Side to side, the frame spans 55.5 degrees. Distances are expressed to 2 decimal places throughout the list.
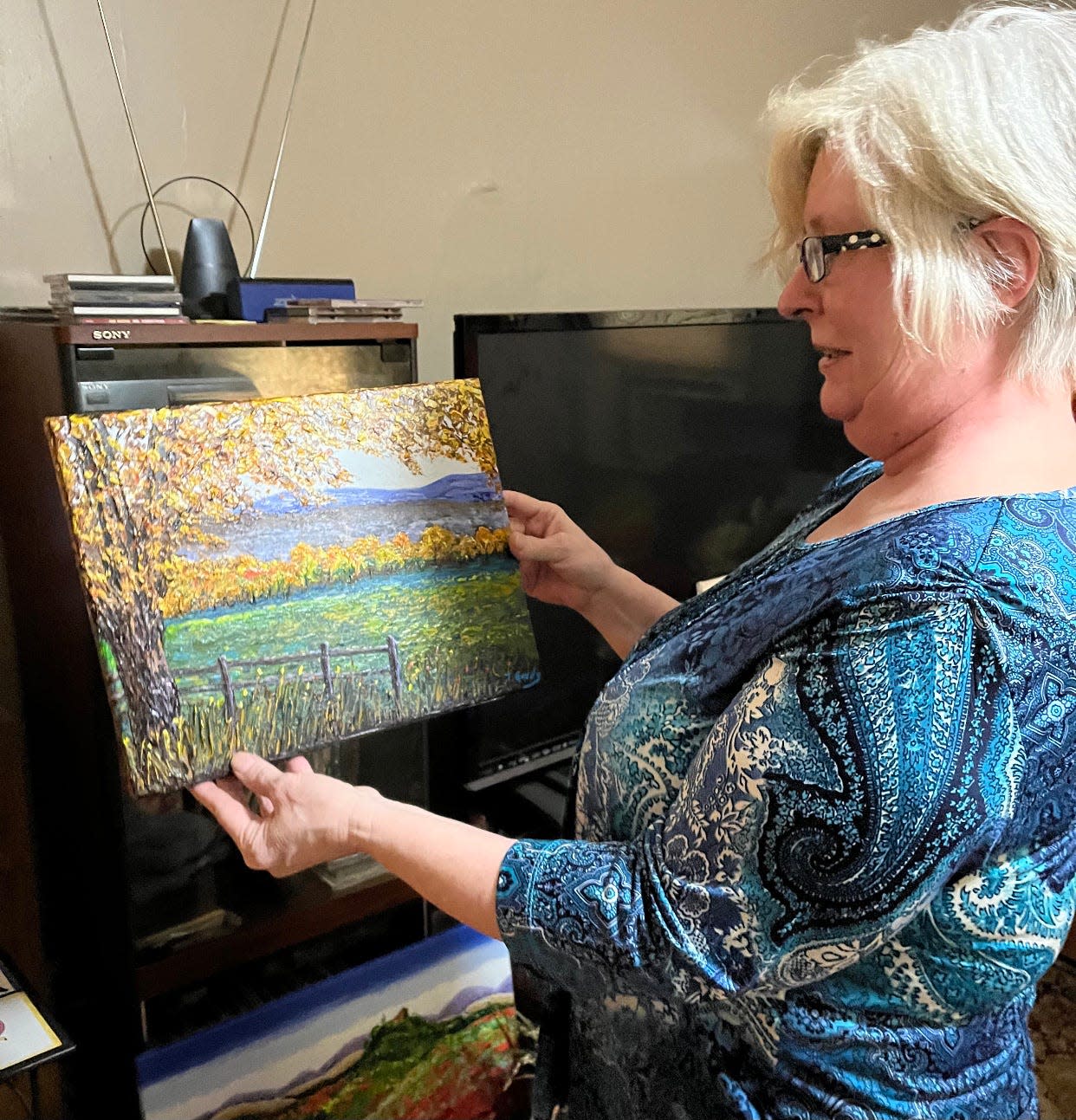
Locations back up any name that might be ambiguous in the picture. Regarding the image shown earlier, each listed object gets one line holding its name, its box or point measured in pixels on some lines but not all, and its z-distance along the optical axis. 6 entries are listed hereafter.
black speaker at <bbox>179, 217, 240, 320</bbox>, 1.48
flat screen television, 1.72
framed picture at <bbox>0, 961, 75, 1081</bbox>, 1.14
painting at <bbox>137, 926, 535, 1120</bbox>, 1.44
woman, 0.69
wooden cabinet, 1.28
